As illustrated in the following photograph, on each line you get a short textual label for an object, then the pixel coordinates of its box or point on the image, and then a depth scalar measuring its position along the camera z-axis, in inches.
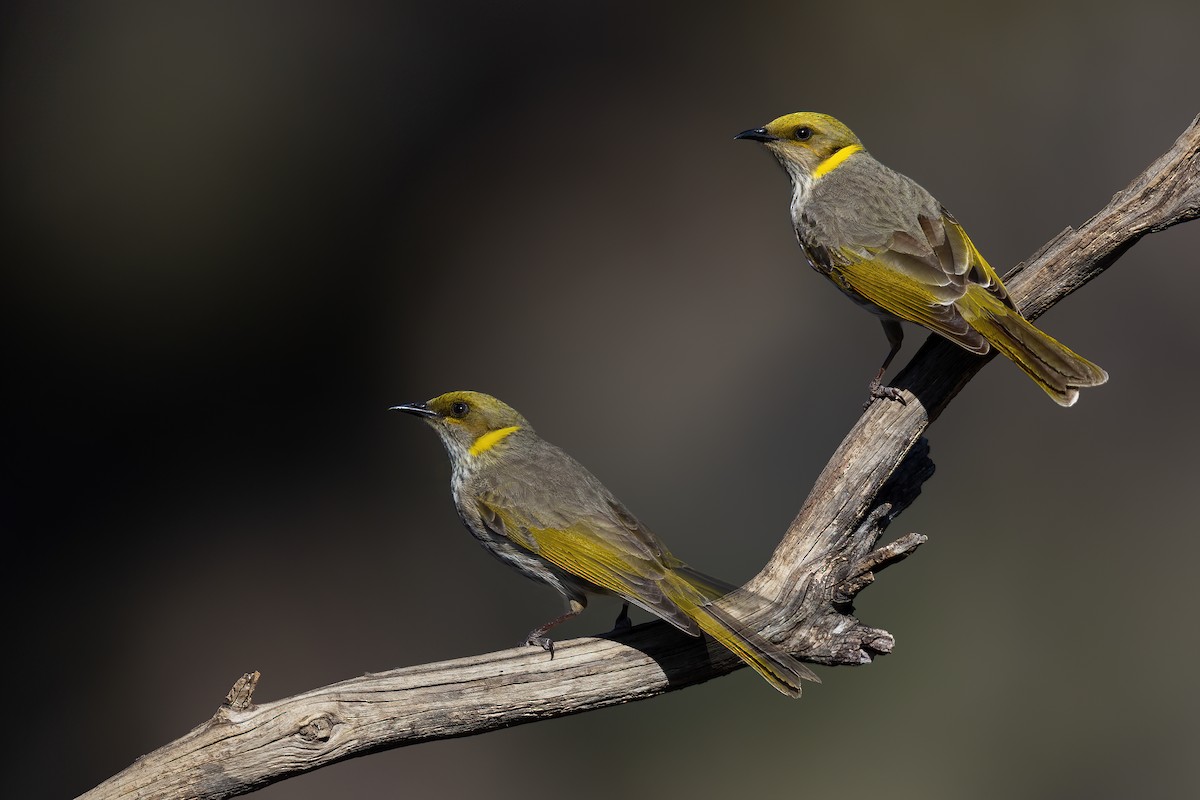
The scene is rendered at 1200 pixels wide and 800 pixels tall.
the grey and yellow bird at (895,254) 392.5
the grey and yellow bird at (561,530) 359.3
